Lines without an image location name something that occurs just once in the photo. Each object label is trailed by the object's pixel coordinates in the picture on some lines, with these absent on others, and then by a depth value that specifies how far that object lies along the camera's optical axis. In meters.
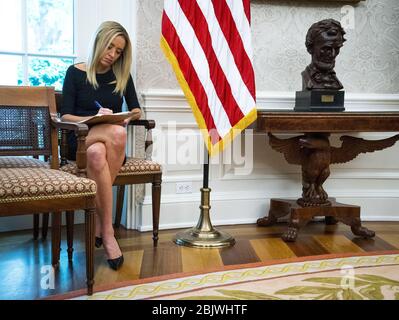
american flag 2.61
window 2.92
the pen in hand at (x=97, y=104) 2.54
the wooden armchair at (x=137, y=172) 2.50
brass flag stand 2.77
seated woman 2.31
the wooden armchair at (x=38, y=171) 1.83
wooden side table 2.79
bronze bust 2.93
